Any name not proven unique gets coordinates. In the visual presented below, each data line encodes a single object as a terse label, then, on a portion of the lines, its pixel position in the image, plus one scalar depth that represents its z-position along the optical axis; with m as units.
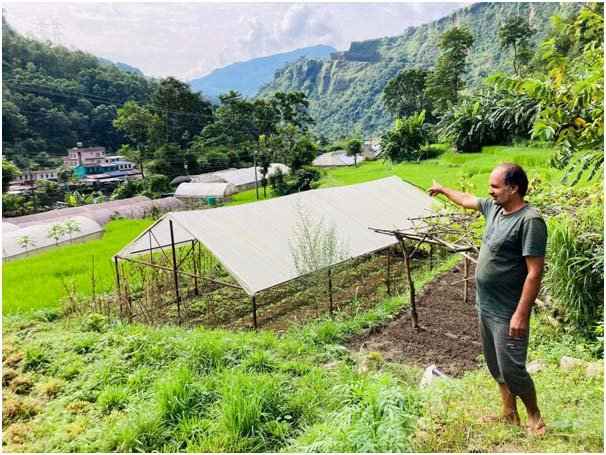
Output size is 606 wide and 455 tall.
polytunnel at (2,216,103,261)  11.43
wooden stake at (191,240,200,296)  7.60
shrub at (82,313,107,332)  5.20
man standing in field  1.94
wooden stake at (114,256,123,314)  6.46
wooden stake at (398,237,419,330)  4.88
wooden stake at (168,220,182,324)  6.09
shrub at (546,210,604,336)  3.77
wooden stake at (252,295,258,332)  5.09
